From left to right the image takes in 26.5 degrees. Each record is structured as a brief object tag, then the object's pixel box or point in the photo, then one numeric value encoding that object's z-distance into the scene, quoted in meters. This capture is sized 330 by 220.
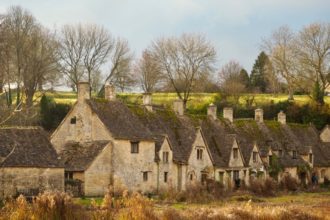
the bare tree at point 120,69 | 101.06
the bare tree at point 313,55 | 106.12
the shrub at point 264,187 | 62.81
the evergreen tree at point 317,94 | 97.94
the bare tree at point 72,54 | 94.70
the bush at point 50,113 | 79.38
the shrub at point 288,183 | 69.14
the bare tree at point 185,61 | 102.50
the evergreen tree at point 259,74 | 129.26
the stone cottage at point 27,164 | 46.56
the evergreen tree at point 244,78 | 126.61
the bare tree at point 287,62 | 109.44
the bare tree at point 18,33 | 78.69
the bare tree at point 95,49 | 97.88
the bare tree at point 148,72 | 106.81
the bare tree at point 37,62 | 80.44
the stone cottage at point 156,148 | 54.53
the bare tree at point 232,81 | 109.25
